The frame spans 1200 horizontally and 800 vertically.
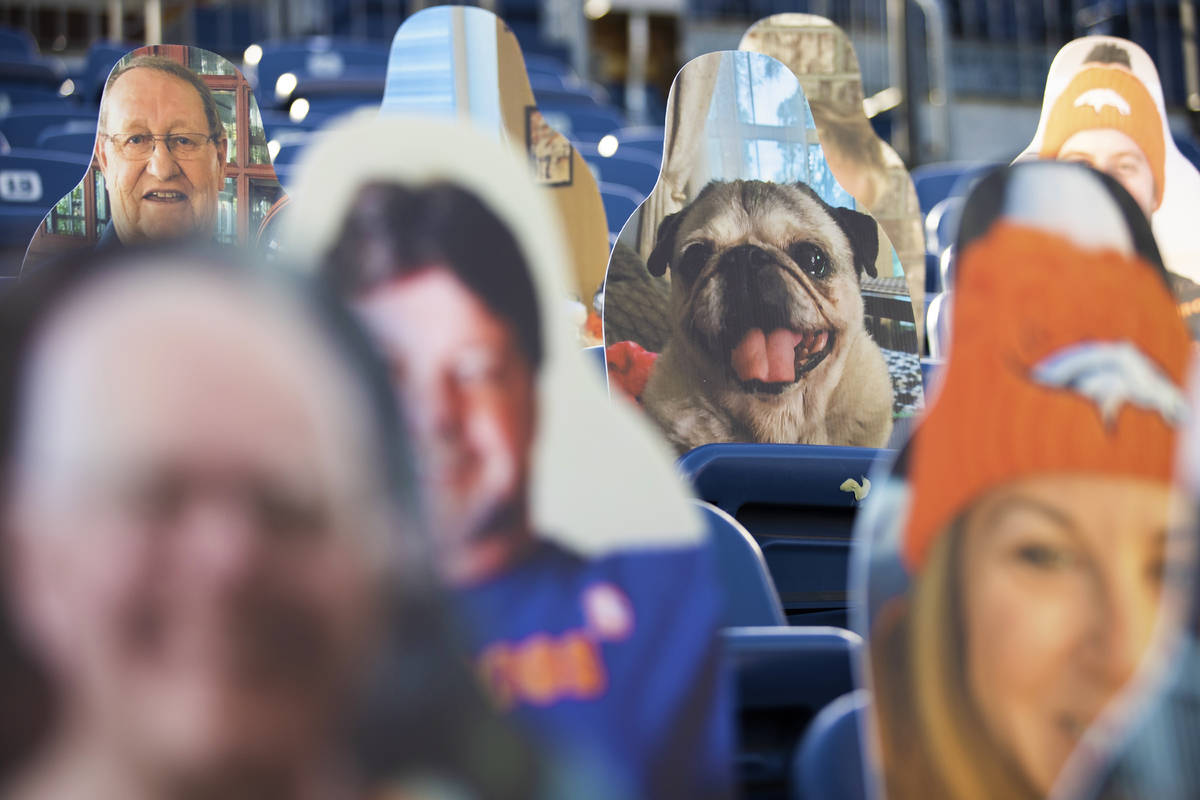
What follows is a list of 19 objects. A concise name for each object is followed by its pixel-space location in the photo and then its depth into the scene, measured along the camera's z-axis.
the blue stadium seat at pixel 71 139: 7.15
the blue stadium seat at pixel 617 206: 6.59
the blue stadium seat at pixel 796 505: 5.53
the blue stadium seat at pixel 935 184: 8.29
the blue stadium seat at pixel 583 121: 9.12
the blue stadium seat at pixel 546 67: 11.29
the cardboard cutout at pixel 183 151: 5.31
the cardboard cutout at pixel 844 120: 6.26
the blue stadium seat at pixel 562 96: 9.93
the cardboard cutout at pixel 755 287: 5.60
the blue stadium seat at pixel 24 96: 10.23
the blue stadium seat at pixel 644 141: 8.18
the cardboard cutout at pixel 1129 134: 5.74
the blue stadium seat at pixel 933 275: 6.93
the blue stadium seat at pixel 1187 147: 7.02
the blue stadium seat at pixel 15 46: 11.00
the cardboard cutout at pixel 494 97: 5.69
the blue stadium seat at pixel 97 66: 9.40
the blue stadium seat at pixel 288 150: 6.28
